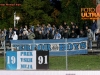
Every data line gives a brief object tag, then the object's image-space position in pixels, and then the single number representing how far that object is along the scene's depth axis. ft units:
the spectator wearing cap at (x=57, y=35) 92.48
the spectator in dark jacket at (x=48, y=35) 94.26
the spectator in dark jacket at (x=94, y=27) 102.58
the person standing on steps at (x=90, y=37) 86.15
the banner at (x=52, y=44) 76.13
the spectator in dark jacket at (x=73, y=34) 92.07
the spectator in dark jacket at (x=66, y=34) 92.73
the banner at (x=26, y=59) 65.87
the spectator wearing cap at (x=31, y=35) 92.27
